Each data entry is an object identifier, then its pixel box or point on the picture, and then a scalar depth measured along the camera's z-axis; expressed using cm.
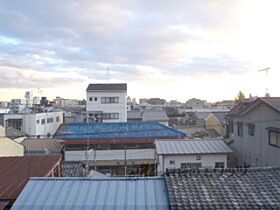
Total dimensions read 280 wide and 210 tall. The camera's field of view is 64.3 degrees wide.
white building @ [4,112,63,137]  2093
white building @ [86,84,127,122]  2302
